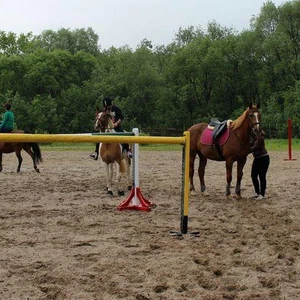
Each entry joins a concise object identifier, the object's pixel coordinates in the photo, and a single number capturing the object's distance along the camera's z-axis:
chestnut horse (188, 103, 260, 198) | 11.02
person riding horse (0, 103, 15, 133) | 16.28
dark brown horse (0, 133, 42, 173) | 16.89
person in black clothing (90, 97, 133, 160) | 12.46
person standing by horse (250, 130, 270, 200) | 11.00
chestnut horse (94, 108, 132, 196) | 11.67
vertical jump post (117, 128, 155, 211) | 9.55
